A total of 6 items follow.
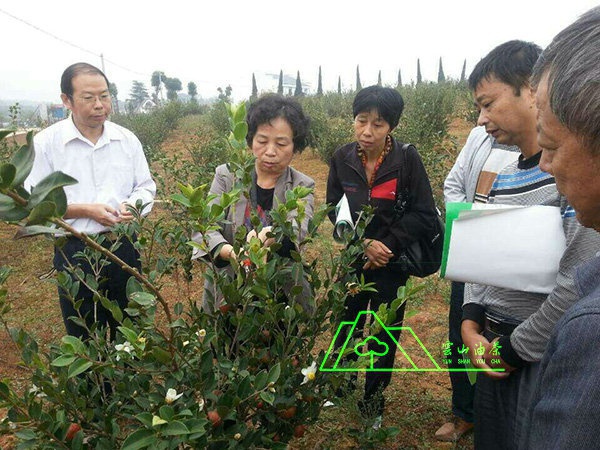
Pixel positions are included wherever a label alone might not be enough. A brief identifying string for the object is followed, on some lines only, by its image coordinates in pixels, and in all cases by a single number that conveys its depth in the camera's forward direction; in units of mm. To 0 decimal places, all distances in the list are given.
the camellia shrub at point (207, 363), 873
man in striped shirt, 1132
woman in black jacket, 1883
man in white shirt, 1949
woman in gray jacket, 1670
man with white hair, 504
